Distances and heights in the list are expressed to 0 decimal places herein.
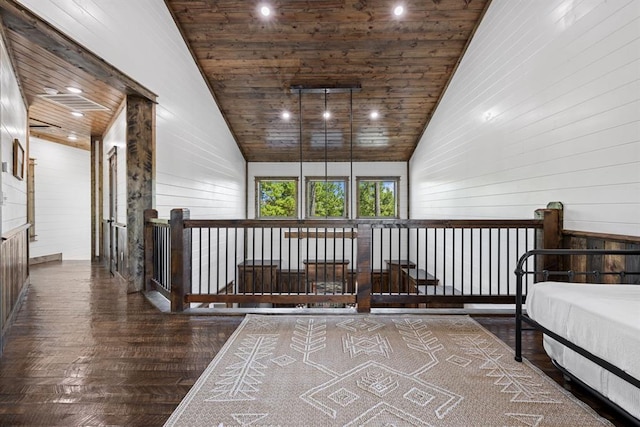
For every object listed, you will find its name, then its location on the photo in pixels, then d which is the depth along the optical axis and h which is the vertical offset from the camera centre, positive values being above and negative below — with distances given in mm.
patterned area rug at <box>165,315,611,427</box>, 1696 -1017
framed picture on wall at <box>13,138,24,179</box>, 3650 +562
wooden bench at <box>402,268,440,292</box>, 6520 -1350
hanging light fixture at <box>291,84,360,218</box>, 5742 +2020
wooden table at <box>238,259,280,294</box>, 7749 -1505
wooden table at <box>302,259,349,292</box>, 7870 -1427
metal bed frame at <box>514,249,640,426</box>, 1470 -688
